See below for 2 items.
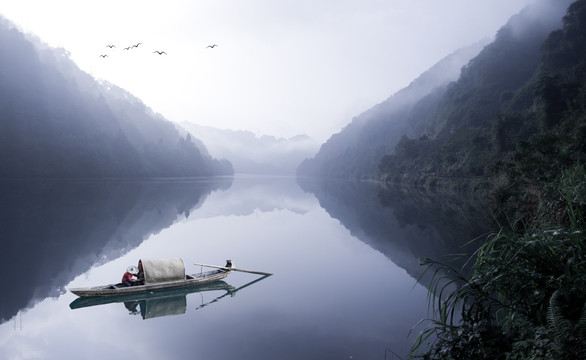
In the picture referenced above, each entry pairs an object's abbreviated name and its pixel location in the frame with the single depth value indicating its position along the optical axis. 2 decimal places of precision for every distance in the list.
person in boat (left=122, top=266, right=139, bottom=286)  14.55
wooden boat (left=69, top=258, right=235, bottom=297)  13.85
